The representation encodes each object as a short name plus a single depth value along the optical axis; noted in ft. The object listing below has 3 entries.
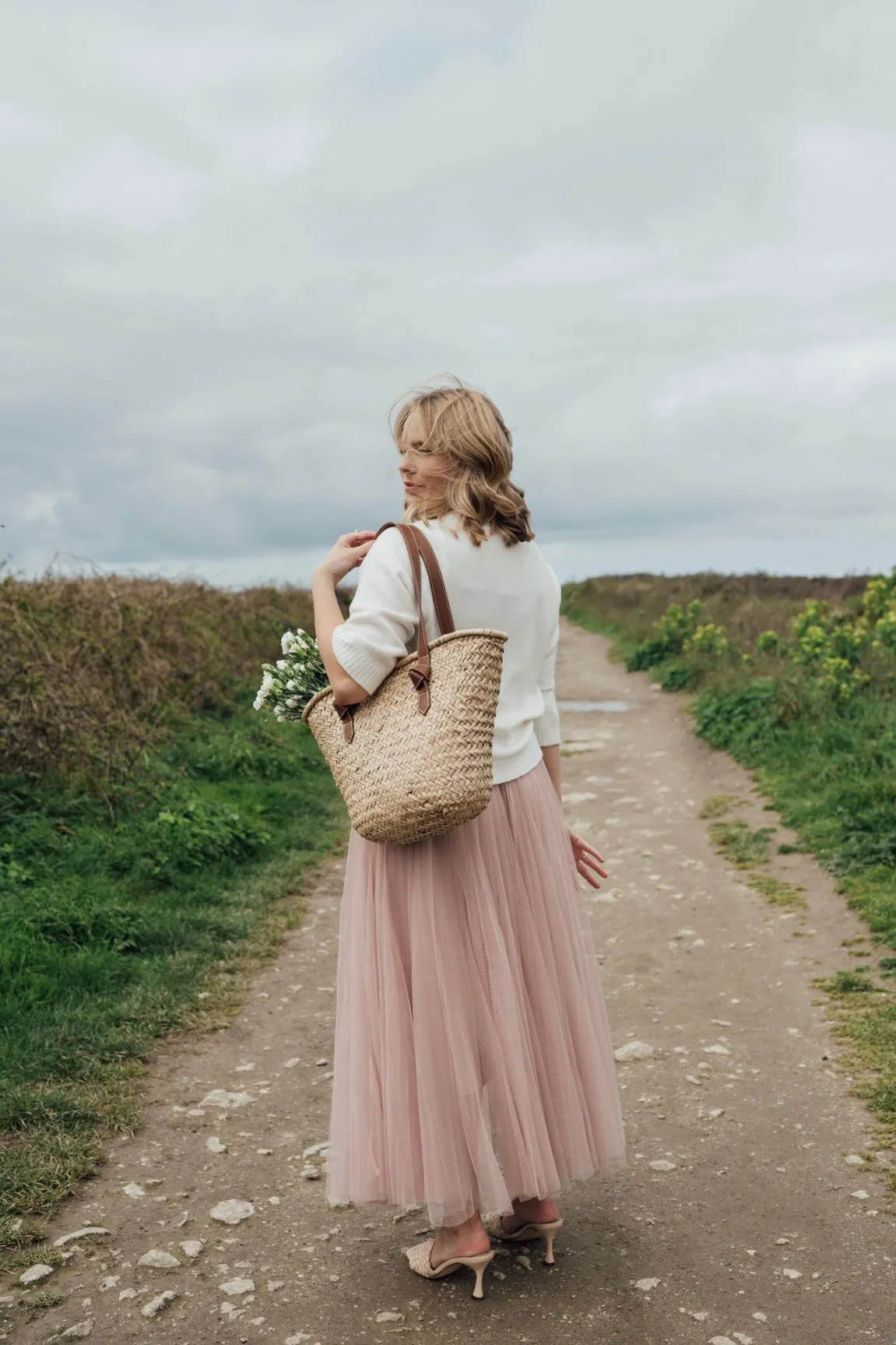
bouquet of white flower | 10.27
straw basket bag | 8.75
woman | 9.58
